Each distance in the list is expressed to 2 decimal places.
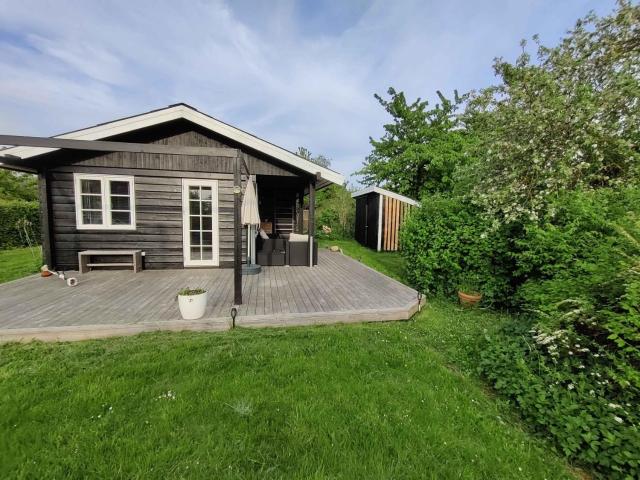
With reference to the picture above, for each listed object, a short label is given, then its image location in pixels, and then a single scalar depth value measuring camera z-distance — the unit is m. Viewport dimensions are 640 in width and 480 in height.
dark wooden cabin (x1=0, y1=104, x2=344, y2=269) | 5.79
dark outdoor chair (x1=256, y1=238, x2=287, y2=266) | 7.05
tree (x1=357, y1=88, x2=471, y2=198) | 13.51
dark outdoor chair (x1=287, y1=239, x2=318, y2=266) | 7.04
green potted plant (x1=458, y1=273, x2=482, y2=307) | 4.35
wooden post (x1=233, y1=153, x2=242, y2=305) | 3.60
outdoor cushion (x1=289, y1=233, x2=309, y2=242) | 7.09
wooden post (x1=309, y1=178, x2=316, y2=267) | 6.71
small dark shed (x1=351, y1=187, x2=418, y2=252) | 10.84
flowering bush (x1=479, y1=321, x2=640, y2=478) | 1.59
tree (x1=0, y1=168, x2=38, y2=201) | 14.84
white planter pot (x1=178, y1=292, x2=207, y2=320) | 3.29
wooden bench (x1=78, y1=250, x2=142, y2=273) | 5.80
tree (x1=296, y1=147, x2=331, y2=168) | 31.02
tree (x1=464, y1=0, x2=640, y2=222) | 4.43
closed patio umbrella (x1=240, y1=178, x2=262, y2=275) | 5.83
